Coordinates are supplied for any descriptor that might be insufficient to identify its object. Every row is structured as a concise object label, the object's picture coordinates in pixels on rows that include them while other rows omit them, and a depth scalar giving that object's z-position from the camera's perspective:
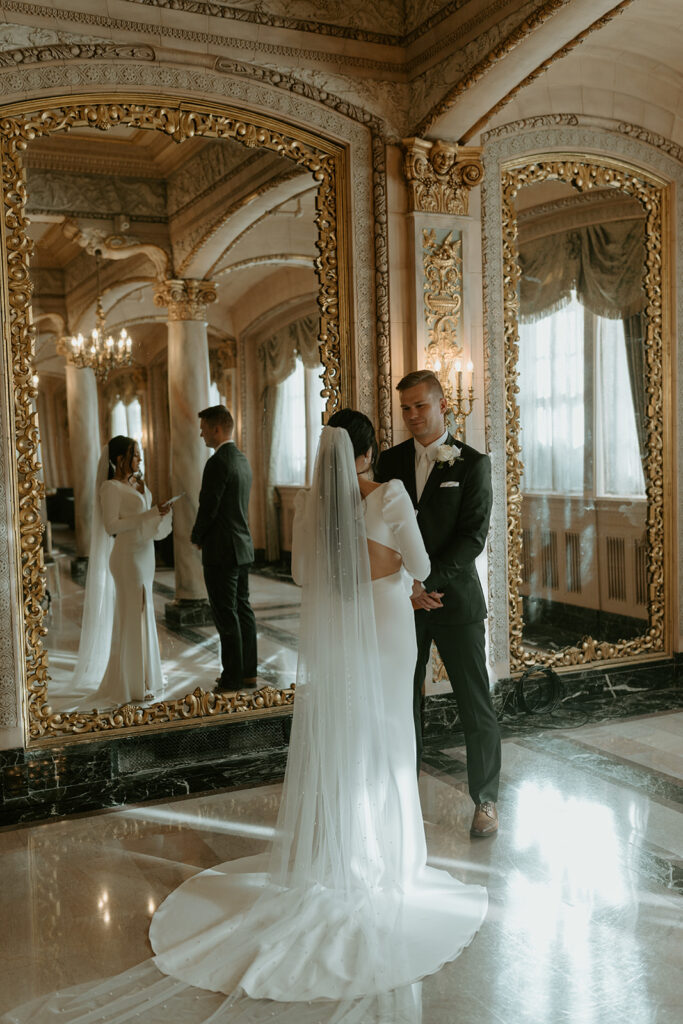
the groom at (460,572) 3.69
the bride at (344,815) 2.73
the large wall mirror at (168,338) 4.20
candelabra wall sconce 4.90
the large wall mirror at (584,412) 5.30
